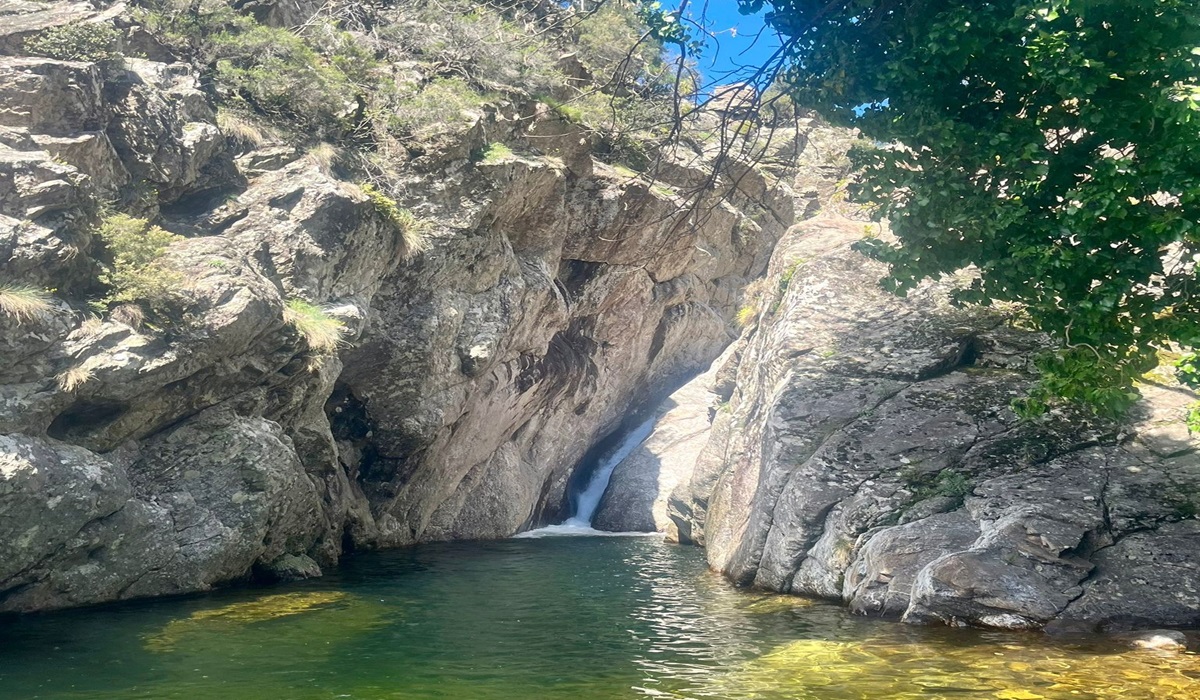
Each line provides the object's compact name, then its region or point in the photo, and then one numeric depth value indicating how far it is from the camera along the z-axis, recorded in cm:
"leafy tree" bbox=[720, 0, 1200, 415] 946
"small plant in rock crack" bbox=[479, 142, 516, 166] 2467
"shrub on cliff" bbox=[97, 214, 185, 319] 1536
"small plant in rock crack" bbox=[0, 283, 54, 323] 1341
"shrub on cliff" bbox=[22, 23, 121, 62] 1739
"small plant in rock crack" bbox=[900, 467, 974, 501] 1400
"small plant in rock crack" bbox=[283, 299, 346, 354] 1842
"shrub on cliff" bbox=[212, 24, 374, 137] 2238
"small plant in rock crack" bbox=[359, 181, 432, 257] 2203
